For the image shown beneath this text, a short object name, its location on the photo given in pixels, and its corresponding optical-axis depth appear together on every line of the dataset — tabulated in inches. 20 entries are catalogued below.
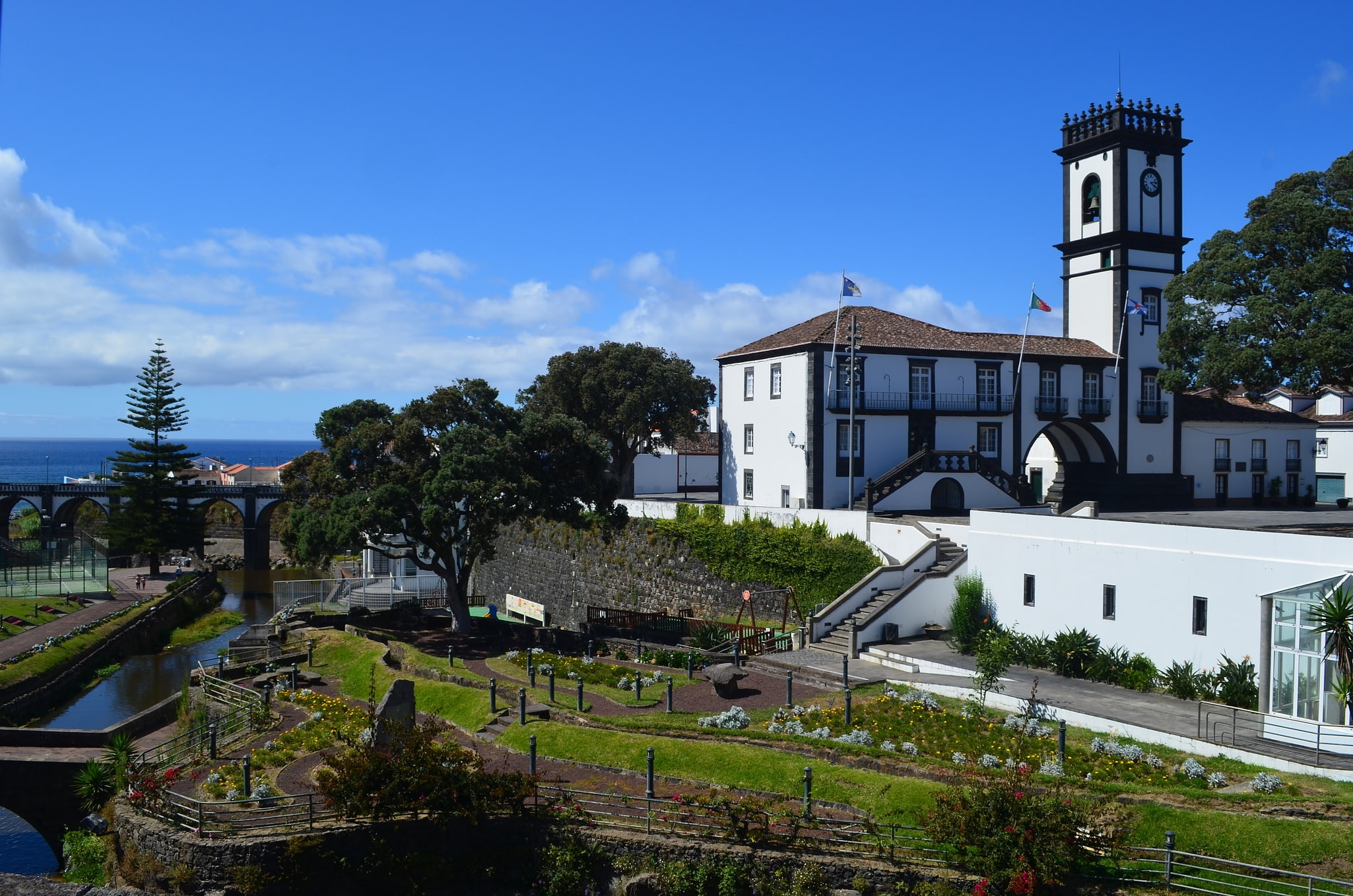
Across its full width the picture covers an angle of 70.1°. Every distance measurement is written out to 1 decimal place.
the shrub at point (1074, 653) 895.7
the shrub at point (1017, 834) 480.4
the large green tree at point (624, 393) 1930.4
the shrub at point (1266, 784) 565.0
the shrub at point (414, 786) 562.9
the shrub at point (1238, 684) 751.7
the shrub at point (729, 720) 727.1
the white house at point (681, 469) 2236.7
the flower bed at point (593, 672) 897.5
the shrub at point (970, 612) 995.9
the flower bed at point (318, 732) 704.7
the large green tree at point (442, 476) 1049.5
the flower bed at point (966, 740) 611.8
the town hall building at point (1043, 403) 1440.7
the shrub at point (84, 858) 666.2
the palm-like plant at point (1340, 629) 658.8
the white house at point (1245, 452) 1748.3
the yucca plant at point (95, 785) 745.6
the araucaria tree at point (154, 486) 2069.4
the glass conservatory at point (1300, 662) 685.3
